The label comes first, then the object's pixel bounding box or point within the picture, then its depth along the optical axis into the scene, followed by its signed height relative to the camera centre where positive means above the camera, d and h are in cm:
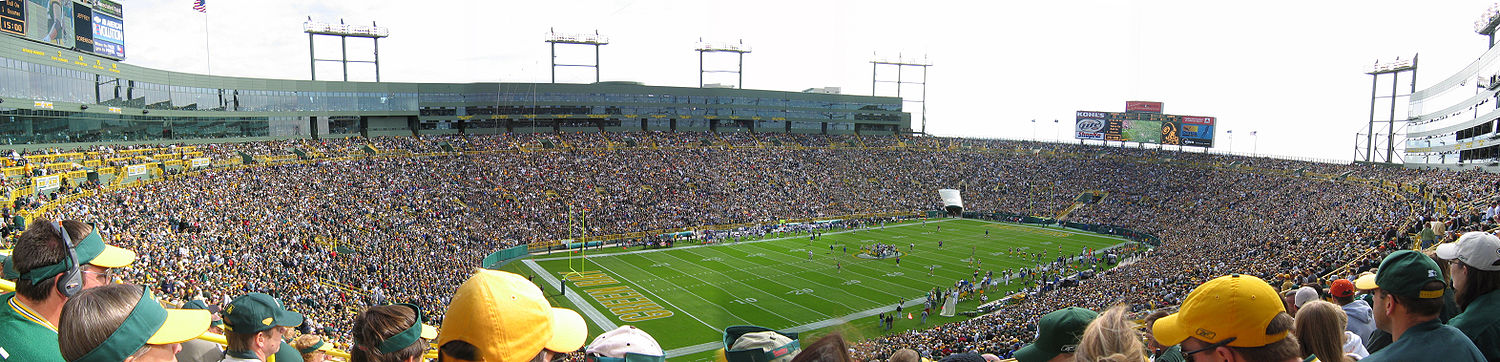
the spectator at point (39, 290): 297 -76
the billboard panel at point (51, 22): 3123 +463
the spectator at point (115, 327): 245 -70
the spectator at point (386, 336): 294 -85
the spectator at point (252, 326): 371 -103
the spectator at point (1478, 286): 354 -70
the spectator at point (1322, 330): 315 -83
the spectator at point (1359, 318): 534 -129
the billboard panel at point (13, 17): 2955 +448
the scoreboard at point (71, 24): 3031 +469
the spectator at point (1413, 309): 301 -73
